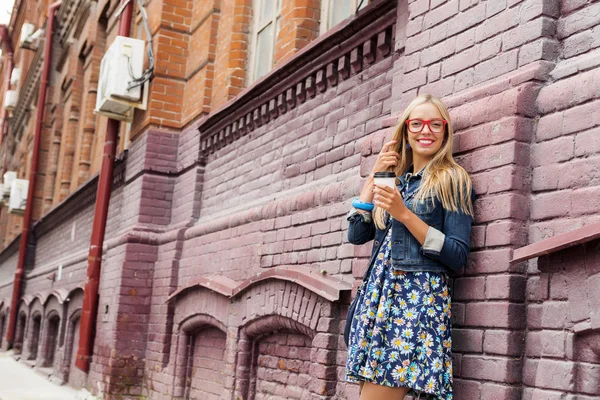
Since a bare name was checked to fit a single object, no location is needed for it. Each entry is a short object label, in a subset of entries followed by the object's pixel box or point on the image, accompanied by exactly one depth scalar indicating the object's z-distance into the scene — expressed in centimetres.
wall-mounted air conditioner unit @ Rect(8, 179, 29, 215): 1667
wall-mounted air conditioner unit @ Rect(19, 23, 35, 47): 1938
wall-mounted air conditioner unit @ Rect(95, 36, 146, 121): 804
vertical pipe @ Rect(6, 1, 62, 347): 1546
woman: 288
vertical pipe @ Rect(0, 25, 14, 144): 2391
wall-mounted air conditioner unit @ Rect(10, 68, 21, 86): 2266
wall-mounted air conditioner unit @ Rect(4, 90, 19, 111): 2229
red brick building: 279
